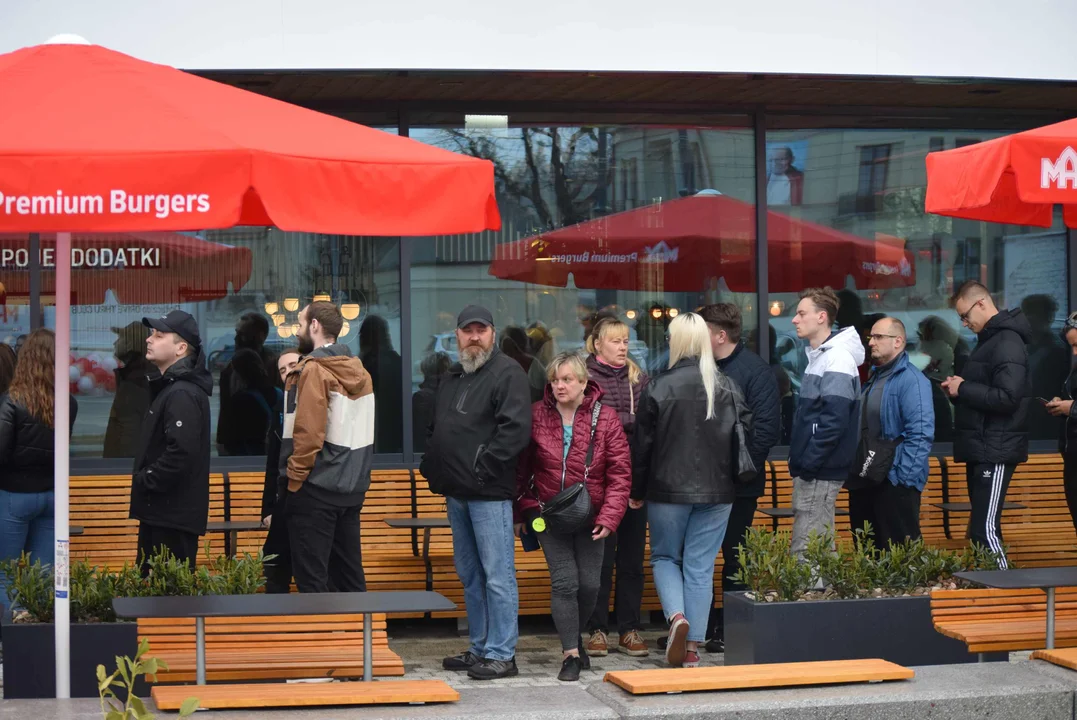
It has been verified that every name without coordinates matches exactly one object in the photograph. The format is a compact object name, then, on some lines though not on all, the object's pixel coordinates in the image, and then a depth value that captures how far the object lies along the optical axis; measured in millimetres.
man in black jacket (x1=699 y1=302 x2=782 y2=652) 14786
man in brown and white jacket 12831
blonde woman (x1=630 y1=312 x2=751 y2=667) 13555
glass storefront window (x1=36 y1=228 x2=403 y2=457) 17768
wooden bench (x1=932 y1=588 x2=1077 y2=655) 11811
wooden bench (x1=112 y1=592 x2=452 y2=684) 10200
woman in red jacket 13275
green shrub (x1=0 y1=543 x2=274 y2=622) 11196
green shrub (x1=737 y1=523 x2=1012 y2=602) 12185
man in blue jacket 14490
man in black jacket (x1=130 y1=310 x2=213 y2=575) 12341
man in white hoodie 13913
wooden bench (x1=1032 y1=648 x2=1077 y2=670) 10021
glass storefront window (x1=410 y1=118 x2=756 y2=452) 18577
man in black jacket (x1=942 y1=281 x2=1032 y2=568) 15089
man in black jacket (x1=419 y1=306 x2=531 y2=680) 12956
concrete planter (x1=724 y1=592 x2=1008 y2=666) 11842
